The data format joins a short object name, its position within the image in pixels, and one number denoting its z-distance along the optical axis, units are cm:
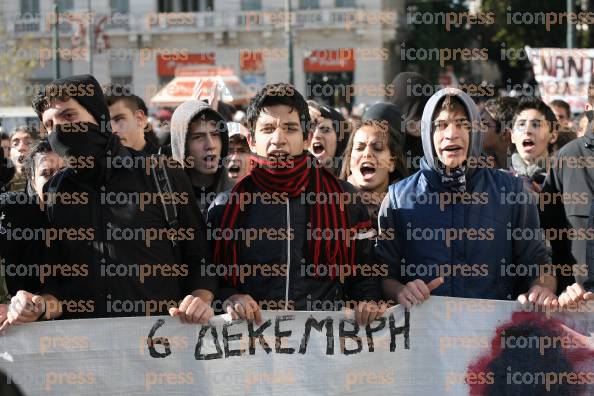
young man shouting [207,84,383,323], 877
